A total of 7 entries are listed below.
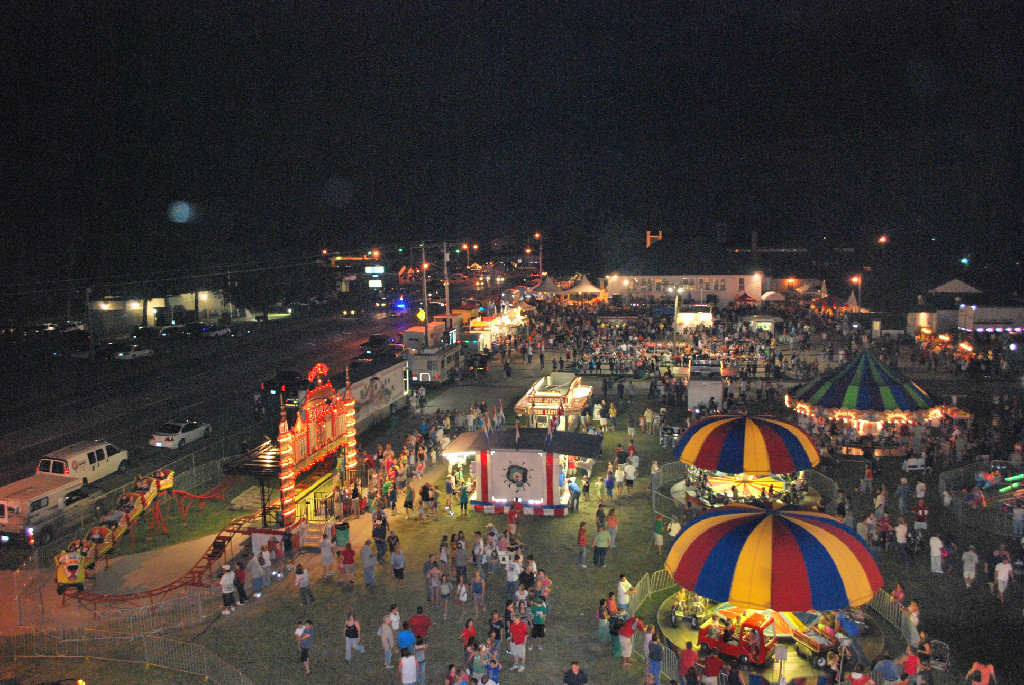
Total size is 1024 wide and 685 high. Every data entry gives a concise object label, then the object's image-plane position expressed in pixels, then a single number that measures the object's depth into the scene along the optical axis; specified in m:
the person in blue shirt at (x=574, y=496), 18.73
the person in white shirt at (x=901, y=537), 15.48
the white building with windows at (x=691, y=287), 61.00
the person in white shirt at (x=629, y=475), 20.11
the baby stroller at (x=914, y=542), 15.43
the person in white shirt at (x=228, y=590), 13.51
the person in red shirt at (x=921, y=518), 16.36
